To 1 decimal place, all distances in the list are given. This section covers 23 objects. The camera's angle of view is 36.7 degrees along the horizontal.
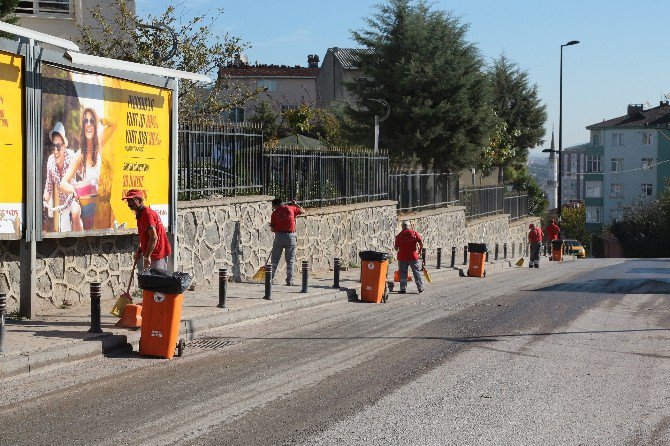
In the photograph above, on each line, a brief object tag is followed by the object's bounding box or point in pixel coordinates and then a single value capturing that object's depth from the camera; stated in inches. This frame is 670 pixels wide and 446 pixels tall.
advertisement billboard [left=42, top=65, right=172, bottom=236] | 554.6
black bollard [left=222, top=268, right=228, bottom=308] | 620.4
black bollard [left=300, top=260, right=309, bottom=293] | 748.0
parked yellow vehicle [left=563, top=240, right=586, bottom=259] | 2578.7
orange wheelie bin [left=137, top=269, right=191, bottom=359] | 461.1
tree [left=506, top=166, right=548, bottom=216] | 2790.4
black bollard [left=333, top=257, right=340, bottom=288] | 807.1
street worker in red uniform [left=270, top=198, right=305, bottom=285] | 807.1
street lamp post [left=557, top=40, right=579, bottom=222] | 2238.6
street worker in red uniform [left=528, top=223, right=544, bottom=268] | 1418.6
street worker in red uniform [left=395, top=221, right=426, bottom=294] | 864.3
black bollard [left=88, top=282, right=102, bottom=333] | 491.5
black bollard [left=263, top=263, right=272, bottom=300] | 689.6
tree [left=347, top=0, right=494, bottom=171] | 1555.1
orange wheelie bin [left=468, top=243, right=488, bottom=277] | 1143.6
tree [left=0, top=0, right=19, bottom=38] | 756.6
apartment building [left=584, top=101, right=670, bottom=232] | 4163.4
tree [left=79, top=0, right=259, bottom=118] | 1083.9
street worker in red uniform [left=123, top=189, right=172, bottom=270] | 520.4
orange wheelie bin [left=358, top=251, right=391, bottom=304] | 770.8
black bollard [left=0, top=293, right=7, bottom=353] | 424.8
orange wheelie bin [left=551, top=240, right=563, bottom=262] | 1834.4
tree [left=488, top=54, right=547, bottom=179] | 2561.5
